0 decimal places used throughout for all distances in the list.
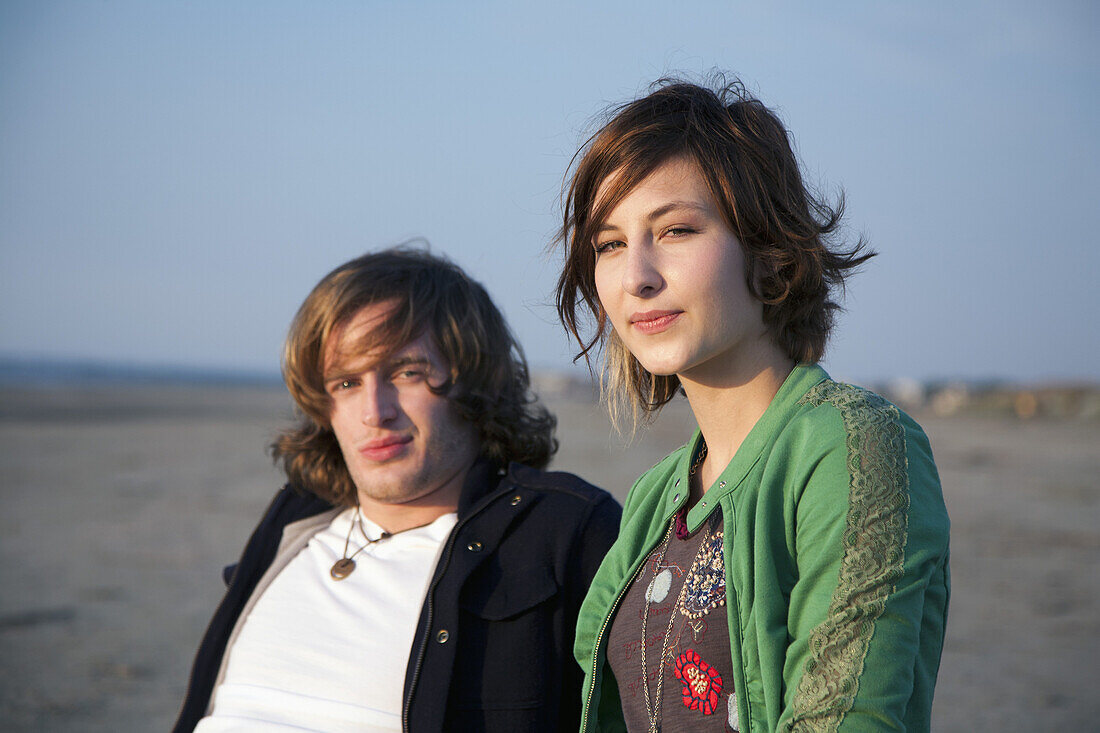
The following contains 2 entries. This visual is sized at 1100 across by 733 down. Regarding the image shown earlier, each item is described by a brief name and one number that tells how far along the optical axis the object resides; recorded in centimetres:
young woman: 173
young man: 208
